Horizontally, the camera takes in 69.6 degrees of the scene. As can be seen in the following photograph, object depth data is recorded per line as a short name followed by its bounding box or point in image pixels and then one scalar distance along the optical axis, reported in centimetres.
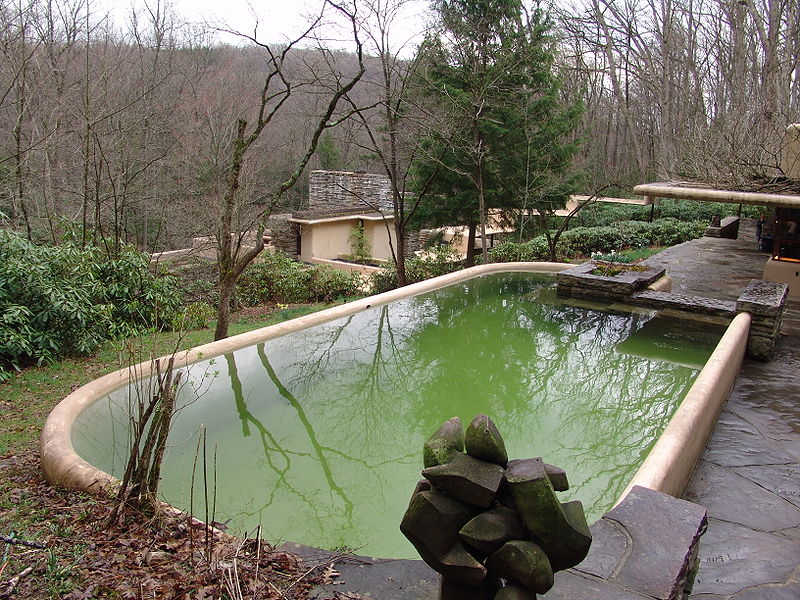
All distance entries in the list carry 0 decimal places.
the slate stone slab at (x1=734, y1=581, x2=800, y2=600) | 299
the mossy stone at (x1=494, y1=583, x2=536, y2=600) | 195
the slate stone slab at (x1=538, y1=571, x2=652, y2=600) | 221
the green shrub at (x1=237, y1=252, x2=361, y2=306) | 1462
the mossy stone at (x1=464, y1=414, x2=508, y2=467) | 204
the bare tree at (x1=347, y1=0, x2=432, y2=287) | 1262
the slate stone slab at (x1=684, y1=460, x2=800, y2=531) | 378
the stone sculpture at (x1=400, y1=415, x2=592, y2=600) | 192
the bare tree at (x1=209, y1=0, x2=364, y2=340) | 768
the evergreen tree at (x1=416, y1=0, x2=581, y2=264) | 1395
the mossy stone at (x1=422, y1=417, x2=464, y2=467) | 212
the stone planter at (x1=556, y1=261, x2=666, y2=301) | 931
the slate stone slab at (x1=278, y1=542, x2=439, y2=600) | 250
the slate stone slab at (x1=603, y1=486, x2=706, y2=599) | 230
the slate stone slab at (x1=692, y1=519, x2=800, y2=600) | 312
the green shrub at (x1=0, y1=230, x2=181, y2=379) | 695
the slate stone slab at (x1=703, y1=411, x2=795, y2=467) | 453
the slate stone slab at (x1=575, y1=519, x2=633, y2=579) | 238
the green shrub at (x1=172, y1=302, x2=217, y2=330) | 910
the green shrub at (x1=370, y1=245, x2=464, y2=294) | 1448
